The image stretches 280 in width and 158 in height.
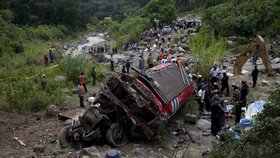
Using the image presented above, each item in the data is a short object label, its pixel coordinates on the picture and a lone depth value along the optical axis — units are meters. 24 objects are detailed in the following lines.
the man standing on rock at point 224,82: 11.52
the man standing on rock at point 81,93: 11.20
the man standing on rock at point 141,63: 16.72
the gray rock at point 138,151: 8.01
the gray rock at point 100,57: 23.42
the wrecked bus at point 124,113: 8.07
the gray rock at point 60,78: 15.09
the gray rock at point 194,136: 8.85
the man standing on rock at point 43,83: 13.30
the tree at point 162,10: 36.94
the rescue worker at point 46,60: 20.46
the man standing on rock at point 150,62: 16.63
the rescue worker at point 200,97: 10.49
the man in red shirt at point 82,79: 12.80
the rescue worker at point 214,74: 12.28
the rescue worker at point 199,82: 11.52
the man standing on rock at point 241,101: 9.23
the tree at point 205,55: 13.47
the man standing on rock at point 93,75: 14.98
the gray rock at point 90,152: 7.24
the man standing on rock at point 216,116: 8.42
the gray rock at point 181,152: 7.83
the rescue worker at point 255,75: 11.98
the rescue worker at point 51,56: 21.89
